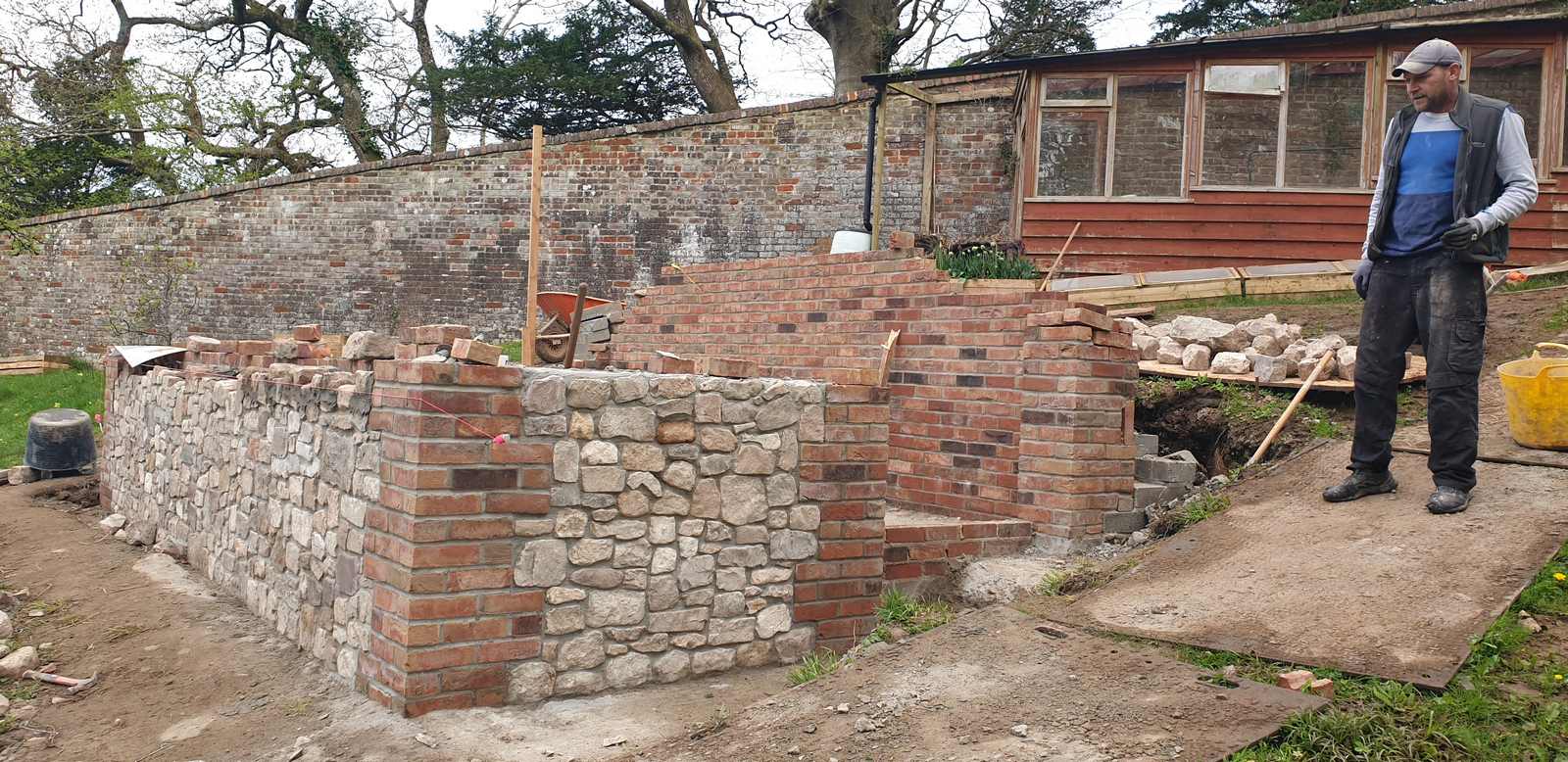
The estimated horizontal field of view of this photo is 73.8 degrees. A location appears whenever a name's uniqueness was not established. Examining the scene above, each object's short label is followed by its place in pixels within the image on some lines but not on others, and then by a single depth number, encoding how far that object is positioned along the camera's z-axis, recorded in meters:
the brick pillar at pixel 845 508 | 4.79
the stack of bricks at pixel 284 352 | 5.89
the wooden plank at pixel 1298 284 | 9.77
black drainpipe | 13.66
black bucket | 9.81
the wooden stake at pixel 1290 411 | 5.96
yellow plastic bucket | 4.96
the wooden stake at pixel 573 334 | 6.06
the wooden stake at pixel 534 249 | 4.98
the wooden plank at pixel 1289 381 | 6.44
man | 4.39
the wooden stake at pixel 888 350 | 6.08
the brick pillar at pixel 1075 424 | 5.39
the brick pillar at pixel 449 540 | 3.80
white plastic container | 9.56
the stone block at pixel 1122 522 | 5.50
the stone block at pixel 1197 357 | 7.21
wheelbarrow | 9.87
